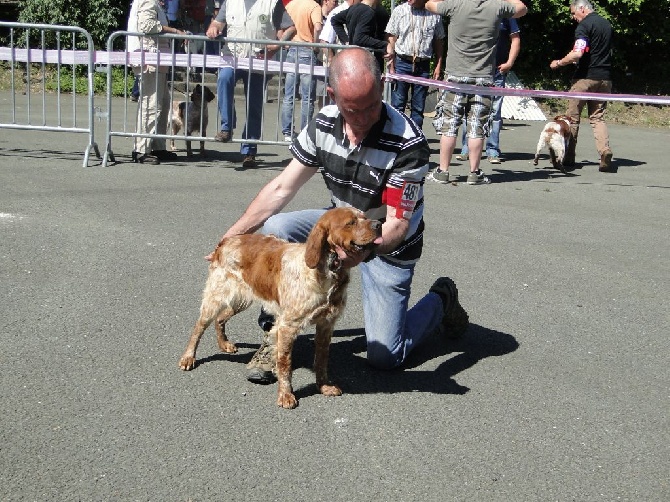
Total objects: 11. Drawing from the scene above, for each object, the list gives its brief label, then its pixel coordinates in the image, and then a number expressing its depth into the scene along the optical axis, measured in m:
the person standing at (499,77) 11.80
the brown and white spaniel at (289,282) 4.10
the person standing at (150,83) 10.38
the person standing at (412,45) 11.32
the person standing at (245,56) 10.84
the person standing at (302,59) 11.20
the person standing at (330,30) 11.96
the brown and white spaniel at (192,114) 10.84
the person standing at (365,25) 11.57
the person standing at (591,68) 11.58
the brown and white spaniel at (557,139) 11.60
